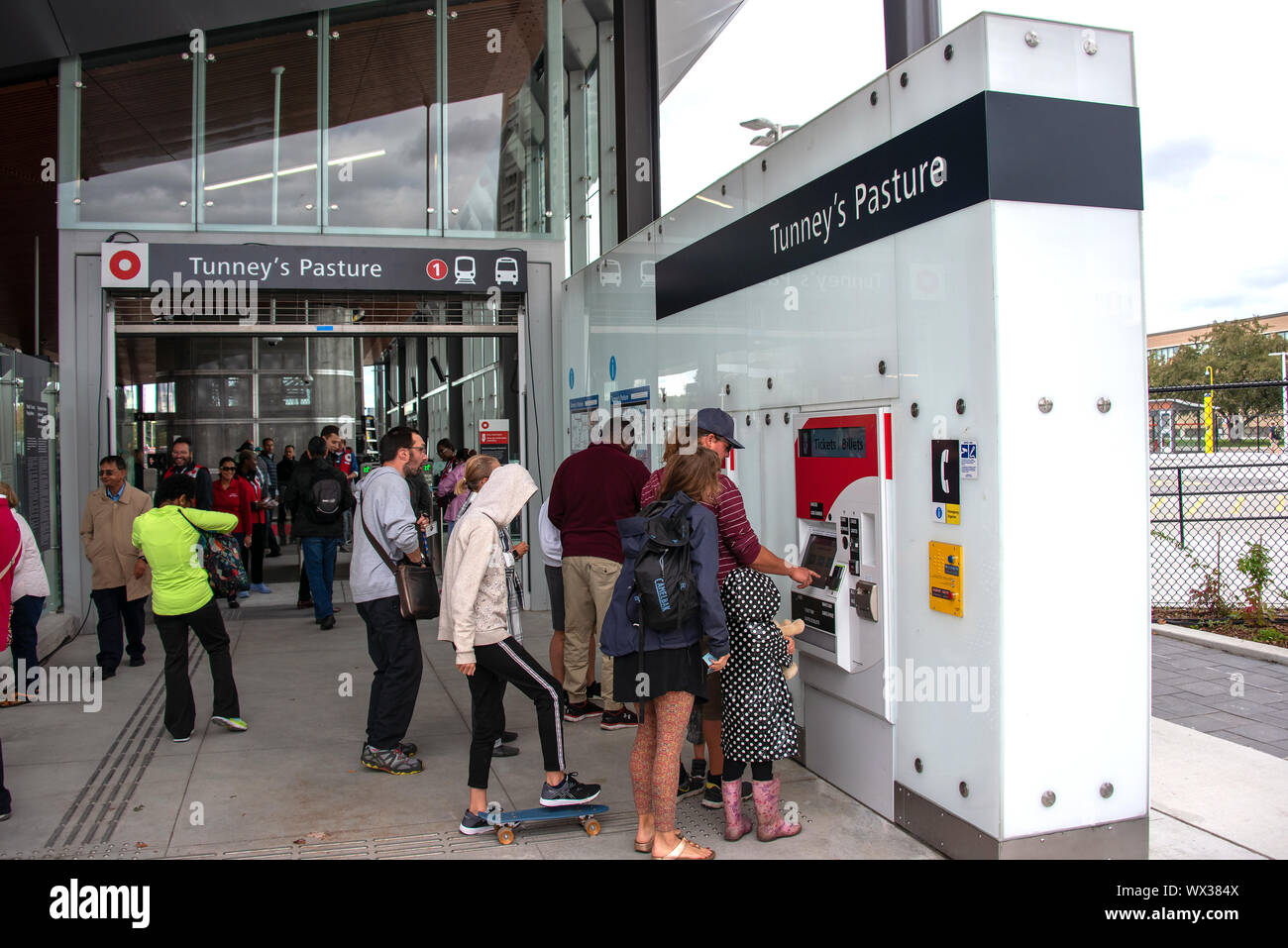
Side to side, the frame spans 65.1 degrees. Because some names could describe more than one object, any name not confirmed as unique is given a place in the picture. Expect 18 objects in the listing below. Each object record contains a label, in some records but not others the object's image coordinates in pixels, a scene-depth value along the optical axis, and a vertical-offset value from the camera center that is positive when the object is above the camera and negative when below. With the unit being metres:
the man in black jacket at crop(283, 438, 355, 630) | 9.36 -0.23
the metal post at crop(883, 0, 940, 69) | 4.71 +2.12
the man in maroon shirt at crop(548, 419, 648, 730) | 5.77 -0.22
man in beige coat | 7.18 -0.43
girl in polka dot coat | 4.12 -0.91
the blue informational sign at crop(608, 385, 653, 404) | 7.40 +0.67
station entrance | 9.77 +1.63
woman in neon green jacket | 5.64 -0.51
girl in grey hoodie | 4.16 -0.63
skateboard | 4.19 -1.40
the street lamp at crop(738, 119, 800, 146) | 9.37 +3.34
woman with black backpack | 3.78 -0.52
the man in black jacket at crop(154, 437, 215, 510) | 9.32 +0.30
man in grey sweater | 5.21 -0.65
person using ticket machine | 4.26 -0.24
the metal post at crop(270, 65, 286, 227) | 10.31 +3.99
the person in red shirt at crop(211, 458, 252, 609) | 10.79 -0.05
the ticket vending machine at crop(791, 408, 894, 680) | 4.25 -0.24
